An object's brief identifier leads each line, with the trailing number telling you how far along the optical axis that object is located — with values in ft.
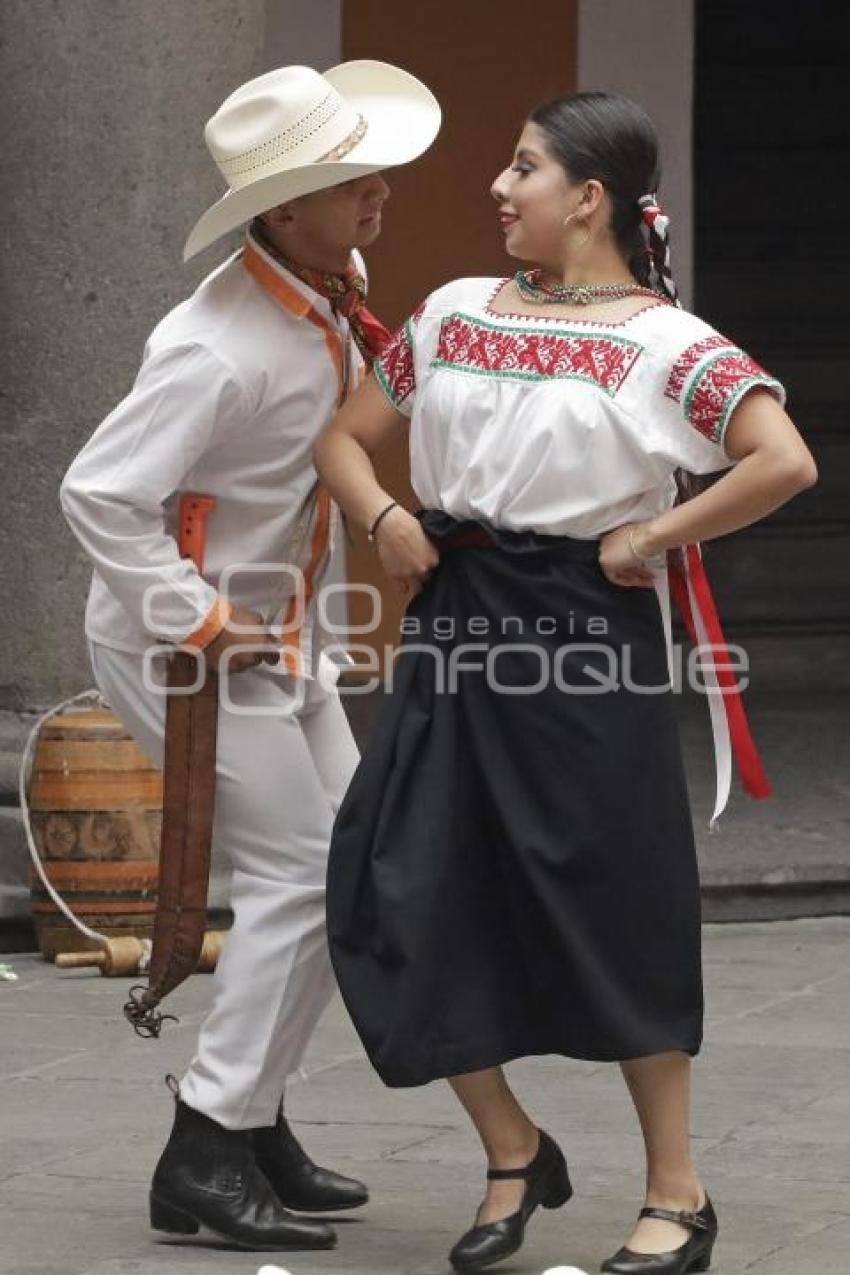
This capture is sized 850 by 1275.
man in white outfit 29.11
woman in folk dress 27.87
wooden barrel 44.07
